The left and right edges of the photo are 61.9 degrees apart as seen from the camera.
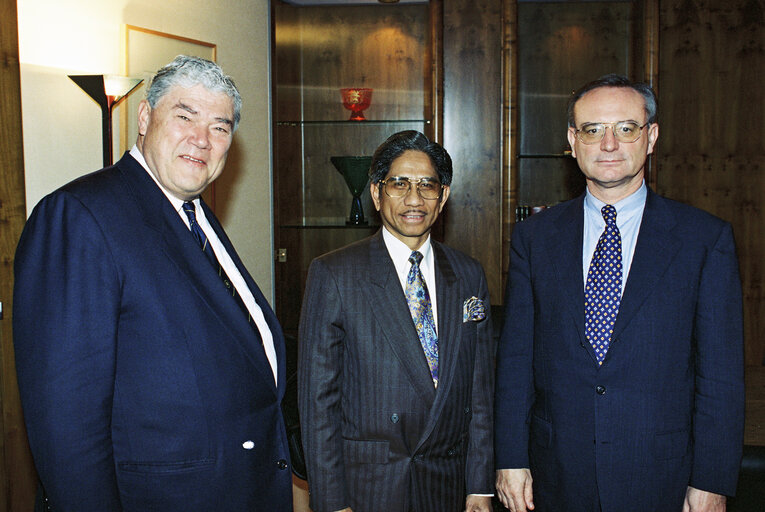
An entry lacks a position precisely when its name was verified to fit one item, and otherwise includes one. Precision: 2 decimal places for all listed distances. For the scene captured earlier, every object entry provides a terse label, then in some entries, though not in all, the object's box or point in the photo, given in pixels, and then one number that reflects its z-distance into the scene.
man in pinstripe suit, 1.82
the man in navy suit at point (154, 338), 1.24
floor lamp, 2.55
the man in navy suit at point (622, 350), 1.72
